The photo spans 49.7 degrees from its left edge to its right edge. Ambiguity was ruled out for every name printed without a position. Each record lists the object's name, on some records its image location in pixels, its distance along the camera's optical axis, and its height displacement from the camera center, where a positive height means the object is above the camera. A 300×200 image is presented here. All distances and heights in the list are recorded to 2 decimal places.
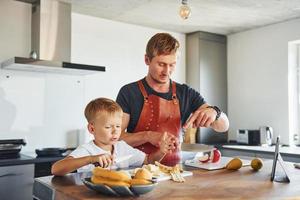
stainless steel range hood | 2.78 +0.61
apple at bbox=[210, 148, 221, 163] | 1.38 -0.21
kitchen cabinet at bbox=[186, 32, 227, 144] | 4.00 +0.46
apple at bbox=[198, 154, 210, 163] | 1.37 -0.23
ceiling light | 2.33 +0.68
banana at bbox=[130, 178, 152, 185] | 0.82 -0.19
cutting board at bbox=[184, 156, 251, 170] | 1.25 -0.24
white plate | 1.01 -0.23
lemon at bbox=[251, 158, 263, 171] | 1.25 -0.23
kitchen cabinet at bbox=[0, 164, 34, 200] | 2.37 -0.57
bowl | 0.80 -0.21
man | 1.39 +0.01
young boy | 1.23 -0.10
